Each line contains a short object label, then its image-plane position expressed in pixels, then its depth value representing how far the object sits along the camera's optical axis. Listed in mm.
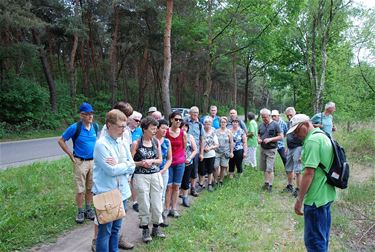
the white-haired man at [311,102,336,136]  8663
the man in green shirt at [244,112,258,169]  10422
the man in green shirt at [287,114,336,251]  3611
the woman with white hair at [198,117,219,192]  7789
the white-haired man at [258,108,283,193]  7953
